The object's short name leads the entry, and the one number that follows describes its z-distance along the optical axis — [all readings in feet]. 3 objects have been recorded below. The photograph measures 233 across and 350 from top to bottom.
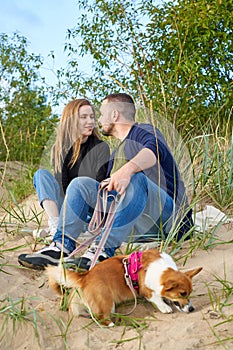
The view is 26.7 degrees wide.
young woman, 12.00
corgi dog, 7.37
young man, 9.12
